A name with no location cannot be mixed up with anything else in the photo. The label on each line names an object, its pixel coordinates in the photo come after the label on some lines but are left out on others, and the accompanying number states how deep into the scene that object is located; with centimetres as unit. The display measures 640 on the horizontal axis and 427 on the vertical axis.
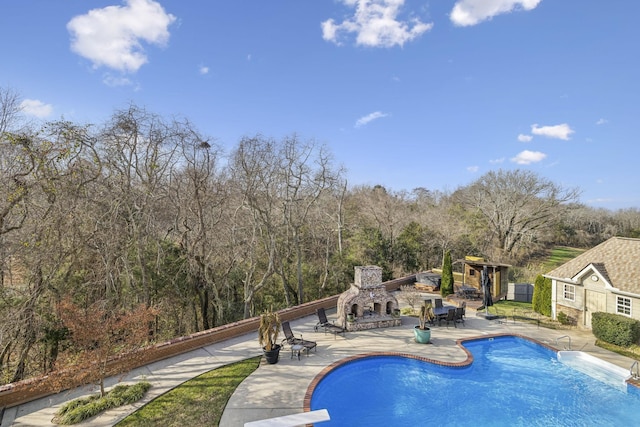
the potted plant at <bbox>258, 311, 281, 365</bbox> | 1153
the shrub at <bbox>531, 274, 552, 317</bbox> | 1738
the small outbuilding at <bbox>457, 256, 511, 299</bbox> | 2133
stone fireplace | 1540
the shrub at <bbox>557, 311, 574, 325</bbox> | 1614
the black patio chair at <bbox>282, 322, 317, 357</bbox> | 1245
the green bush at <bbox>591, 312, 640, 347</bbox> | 1313
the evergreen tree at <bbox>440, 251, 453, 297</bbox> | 2141
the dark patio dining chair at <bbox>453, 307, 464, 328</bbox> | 1630
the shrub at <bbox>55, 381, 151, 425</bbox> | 824
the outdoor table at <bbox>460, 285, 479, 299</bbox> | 2102
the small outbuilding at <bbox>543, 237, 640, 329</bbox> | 1396
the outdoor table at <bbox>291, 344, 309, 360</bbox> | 1225
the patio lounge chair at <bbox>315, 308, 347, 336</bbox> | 1492
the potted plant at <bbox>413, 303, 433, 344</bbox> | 1371
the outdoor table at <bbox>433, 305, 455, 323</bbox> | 1612
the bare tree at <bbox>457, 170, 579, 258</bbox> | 3656
